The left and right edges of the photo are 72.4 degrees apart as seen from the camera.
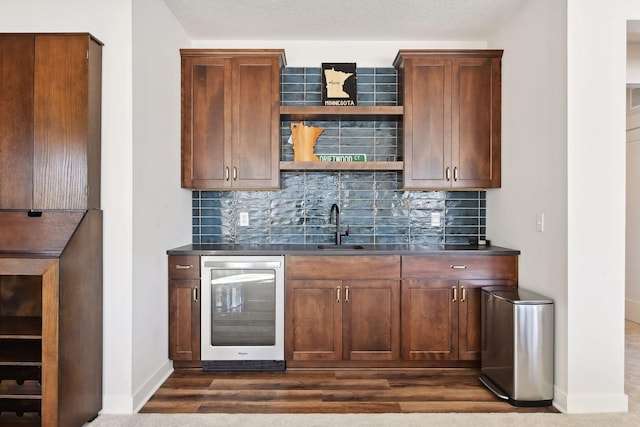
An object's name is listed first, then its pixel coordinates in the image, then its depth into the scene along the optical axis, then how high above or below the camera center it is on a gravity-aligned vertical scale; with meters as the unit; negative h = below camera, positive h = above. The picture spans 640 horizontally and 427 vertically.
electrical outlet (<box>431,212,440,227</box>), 3.90 -0.09
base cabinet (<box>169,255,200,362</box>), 3.27 -0.75
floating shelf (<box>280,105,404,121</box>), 3.58 +0.80
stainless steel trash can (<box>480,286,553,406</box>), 2.70 -0.88
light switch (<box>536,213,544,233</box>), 2.92 -0.09
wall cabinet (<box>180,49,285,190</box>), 3.56 +0.78
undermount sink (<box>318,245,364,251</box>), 3.66 -0.32
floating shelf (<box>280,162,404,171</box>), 3.57 +0.35
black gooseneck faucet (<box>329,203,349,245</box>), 3.76 -0.10
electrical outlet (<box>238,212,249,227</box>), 3.89 -0.10
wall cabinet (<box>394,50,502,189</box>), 3.57 +0.77
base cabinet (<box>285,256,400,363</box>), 3.29 -0.77
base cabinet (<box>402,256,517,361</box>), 3.30 -0.72
